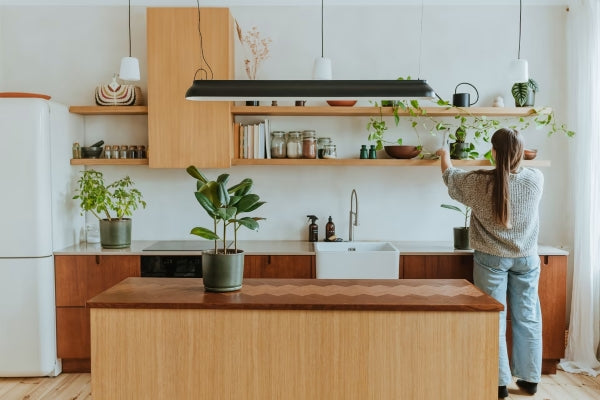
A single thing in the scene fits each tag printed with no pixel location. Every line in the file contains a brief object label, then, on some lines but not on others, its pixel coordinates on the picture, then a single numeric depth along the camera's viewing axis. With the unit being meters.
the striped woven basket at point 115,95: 4.30
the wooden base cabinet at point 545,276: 3.97
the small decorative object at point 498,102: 4.31
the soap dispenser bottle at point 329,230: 4.43
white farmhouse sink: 3.86
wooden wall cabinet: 4.13
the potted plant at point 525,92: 4.24
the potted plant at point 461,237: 4.12
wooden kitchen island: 2.45
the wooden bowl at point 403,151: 4.25
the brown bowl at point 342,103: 4.24
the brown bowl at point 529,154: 4.17
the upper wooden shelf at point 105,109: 4.24
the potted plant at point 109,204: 4.13
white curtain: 4.03
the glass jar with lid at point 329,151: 4.34
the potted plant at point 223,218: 2.54
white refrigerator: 3.81
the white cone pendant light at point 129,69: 4.14
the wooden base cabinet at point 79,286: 3.98
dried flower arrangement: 4.45
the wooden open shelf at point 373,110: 4.18
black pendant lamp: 2.74
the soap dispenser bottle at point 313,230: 4.45
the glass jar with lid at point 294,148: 4.32
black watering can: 4.20
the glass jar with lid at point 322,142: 4.41
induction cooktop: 4.09
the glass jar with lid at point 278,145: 4.34
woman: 3.31
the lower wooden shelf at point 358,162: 4.21
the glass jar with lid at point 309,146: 4.29
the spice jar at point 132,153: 4.39
